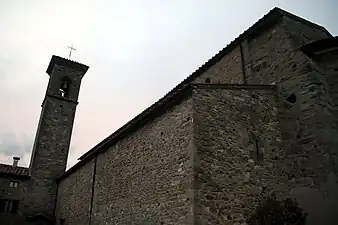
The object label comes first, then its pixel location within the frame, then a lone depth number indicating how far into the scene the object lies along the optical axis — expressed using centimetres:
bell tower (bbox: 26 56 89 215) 2064
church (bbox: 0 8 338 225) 868
